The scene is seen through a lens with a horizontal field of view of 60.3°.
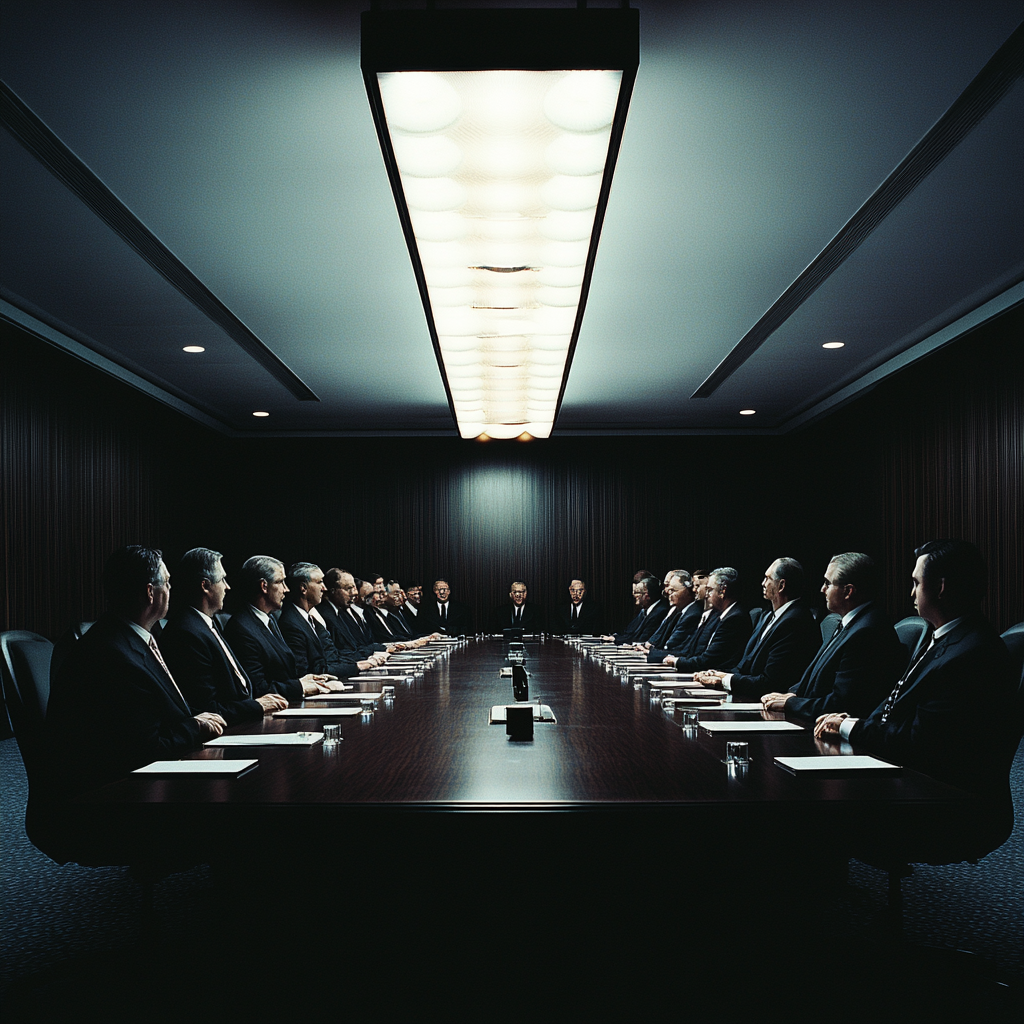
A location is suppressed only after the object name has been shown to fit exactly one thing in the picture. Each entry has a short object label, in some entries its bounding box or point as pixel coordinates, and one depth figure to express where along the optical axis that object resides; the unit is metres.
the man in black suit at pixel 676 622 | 7.48
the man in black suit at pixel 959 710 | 2.44
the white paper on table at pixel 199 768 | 2.32
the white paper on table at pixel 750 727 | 3.04
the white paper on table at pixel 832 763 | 2.33
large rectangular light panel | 2.53
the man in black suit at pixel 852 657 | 3.46
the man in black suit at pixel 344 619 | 7.43
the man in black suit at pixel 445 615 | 11.56
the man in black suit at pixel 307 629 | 5.84
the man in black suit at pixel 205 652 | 3.55
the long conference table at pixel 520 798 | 2.00
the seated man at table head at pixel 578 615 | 11.60
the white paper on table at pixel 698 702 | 3.80
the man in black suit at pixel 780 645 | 4.48
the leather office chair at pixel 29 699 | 2.47
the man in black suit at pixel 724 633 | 5.84
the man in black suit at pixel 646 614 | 9.60
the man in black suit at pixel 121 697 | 2.54
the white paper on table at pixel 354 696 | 4.12
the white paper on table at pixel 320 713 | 3.55
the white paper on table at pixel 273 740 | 2.83
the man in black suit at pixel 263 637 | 4.55
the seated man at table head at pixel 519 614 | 11.66
